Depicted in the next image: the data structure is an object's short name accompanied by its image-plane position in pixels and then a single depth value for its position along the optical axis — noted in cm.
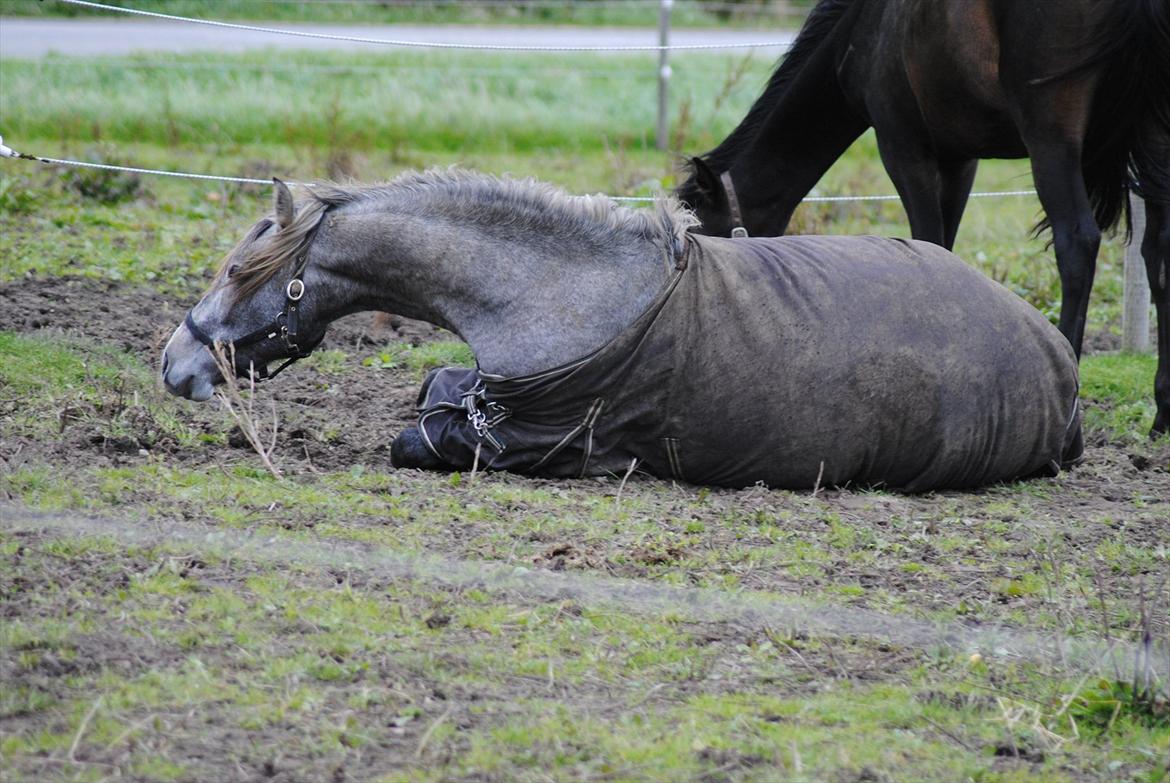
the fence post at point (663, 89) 2723
